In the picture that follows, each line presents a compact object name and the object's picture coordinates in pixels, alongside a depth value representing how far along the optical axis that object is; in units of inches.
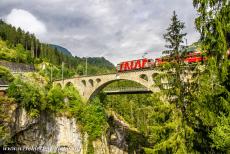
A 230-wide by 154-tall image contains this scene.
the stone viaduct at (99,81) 1589.6
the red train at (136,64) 1607.2
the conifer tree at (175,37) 645.9
